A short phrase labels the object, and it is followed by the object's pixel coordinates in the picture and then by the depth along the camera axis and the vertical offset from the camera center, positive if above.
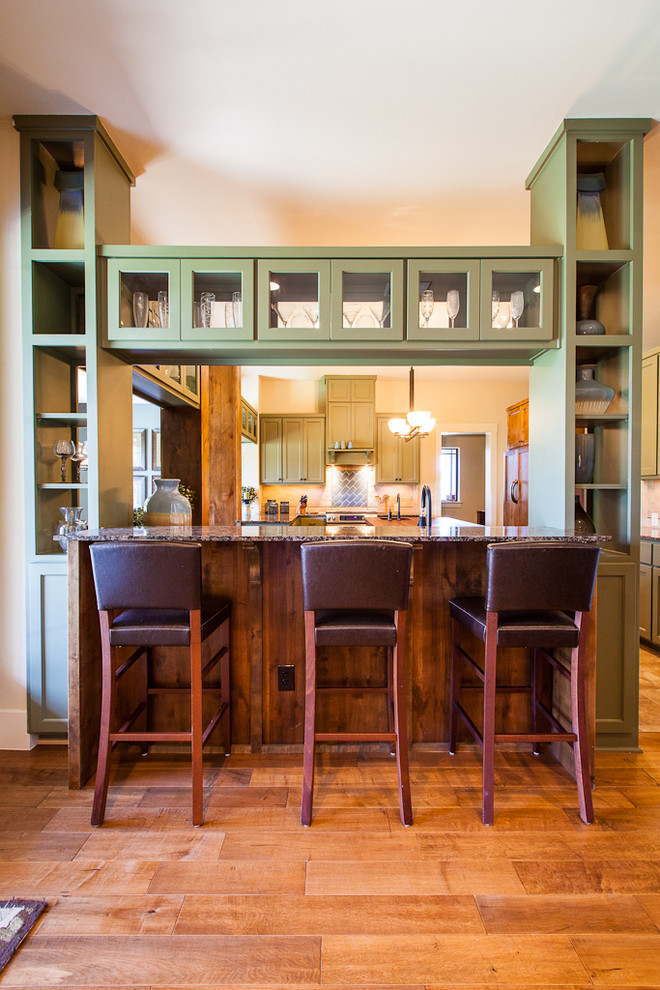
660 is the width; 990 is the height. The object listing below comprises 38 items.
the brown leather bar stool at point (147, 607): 1.60 -0.42
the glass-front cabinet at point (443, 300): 2.15 +0.89
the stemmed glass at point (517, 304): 2.22 +0.88
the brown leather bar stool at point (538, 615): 1.60 -0.48
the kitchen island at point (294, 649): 2.08 -0.74
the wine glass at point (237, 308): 2.17 +0.85
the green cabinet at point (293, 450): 6.36 +0.51
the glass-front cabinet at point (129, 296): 2.14 +0.90
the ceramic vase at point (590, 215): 2.26 +1.34
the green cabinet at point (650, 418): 4.06 +0.60
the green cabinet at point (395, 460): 6.41 +0.37
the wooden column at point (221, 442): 4.18 +0.42
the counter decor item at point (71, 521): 2.23 -0.16
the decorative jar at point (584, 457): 2.30 +0.14
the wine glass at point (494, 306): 2.17 +0.85
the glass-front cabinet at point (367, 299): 2.16 +0.89
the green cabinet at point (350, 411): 6.28 +1.03
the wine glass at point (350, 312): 2.19 +0.83
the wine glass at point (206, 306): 2.19 +0.87
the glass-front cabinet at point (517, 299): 2.16 +0.89
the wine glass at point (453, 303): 2.20 +0.87
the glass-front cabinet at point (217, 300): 2.14 +0.89
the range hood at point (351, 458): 6.42 +0.40
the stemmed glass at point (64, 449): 2.22 +0.19
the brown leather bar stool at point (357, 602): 1.57 -0.40
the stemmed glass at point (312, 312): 2.18 +0.83
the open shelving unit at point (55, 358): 2.14 +0.63
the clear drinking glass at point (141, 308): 2.21 +0.86
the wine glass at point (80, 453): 2.31 +0.18
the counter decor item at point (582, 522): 2.23 -0.18
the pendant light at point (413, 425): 4.59 +0.66
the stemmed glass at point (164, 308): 2.18 +0.86
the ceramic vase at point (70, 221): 2.21 +1.29
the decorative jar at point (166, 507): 2.32 -0.10
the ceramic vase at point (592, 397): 2.23 +0.43
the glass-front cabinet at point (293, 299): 2.15 +0.89
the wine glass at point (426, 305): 2.19 +0.86
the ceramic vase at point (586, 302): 2.37 +0.94
